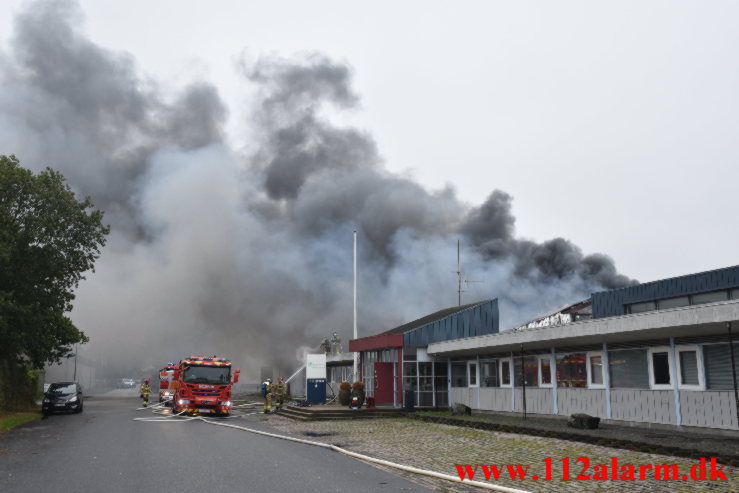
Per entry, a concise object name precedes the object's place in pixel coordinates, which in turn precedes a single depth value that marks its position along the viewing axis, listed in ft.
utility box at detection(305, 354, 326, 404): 114.62
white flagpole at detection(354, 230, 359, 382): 119.75
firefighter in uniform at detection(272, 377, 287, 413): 111.65
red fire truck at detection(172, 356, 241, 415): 96.37
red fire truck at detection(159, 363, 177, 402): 152.66
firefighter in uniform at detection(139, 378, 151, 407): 129.86
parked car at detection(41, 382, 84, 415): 106.32
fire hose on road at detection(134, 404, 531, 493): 33.08
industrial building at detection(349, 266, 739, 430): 55.47
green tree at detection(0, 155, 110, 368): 100.83
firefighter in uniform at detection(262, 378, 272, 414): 106.32
